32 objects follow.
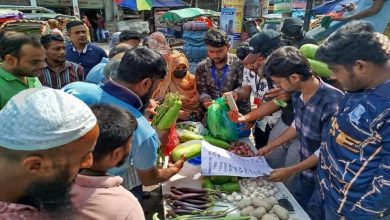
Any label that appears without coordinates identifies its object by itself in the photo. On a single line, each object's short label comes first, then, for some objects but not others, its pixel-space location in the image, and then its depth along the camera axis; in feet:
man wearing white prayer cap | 2.74
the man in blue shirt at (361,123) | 4.74
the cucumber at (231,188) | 7.28
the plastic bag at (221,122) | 9.24
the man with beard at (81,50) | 14.19
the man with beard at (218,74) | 10.59
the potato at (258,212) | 6.21
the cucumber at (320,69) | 7.61
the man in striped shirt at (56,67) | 11.27
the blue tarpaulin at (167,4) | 63.85
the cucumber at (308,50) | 8.20
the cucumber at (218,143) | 9.13
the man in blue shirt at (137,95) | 5.61
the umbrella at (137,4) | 50.80
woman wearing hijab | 11.10
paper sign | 7.22
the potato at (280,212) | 6.17
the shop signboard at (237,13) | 27.30
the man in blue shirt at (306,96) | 6.77
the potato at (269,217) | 5.99
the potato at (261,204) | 6.45
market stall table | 6.57
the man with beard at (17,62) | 8.25
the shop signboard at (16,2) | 61.13
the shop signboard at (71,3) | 66.69
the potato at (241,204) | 6.61
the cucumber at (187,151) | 8.24
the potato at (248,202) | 6.61
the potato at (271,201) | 6.61
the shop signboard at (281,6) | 47.67
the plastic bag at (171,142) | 8.88
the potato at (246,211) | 6.35
